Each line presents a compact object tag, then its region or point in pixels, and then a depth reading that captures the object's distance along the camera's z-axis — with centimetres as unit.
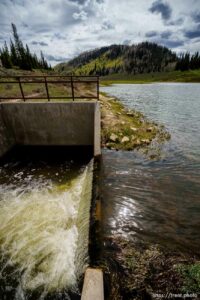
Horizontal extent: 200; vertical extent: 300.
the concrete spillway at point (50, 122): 1027
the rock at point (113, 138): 1145
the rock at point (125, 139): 1135
